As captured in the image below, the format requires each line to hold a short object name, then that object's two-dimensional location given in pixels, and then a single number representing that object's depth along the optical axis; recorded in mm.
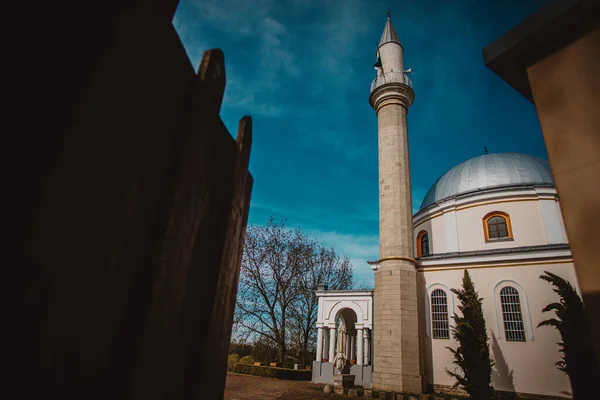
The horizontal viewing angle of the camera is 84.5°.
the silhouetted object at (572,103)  1590
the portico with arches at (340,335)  17109
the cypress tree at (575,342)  10453
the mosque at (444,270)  14094
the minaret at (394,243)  14156
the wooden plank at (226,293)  1270
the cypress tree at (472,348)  12633
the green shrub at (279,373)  20500
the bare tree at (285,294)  24484
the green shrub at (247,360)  22828
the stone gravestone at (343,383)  14696
